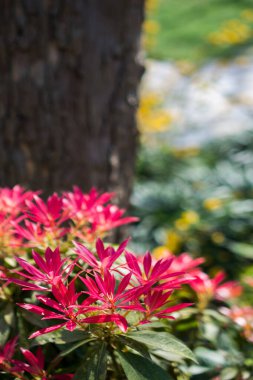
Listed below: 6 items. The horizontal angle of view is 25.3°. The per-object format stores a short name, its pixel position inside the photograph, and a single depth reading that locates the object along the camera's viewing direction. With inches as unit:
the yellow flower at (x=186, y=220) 132.4
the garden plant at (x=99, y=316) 32.8
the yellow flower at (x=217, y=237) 131.7
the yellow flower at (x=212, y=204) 138.4
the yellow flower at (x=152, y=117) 208.7
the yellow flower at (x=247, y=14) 321.5
